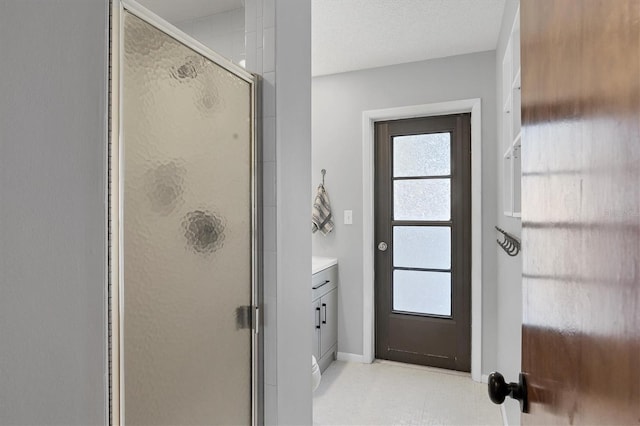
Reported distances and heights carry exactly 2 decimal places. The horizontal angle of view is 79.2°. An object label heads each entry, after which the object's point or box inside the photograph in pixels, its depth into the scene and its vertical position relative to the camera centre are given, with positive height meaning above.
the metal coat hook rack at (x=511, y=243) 1.77 -0.14
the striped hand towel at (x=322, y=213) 3.45 +0.02
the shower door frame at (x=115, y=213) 0.86 +0.00
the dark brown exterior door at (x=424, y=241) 3.19 -0.22
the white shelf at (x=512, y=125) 1.81 +0.47
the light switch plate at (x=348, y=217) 3.42 -0.02
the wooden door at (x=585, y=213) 0.35 +0.00
